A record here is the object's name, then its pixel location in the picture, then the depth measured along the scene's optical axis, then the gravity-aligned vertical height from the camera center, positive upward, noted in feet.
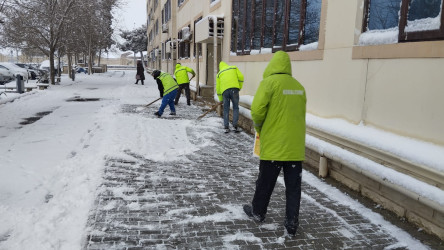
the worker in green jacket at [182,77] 44.70 -1.26
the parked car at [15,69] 80.63 -1.37
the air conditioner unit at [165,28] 93.40 +10.28
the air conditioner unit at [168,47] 80.63 +4.50
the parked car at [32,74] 92.09 -2.69
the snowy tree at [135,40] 250.66 +18.21
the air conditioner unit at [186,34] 56.59 +5.20
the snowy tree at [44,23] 63.77 +7.46
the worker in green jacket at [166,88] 34.63 -2.13
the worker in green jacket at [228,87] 27.55 -1.47
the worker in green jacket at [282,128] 11.33 -1.88
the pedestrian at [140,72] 78.42 -1.34
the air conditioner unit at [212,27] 38.03 +4.33
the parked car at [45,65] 117.14 -0.40
